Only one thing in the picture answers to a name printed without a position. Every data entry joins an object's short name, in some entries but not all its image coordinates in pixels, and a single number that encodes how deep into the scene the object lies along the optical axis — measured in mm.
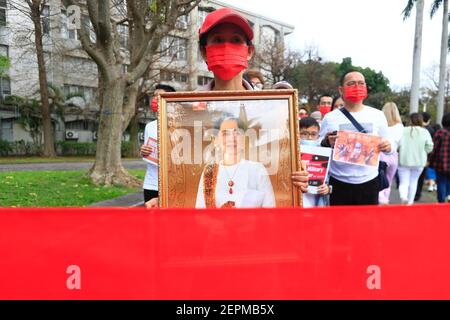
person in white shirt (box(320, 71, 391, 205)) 3264
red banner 1581
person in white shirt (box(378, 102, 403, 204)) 5531
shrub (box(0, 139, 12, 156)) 30438
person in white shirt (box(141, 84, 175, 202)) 3832
